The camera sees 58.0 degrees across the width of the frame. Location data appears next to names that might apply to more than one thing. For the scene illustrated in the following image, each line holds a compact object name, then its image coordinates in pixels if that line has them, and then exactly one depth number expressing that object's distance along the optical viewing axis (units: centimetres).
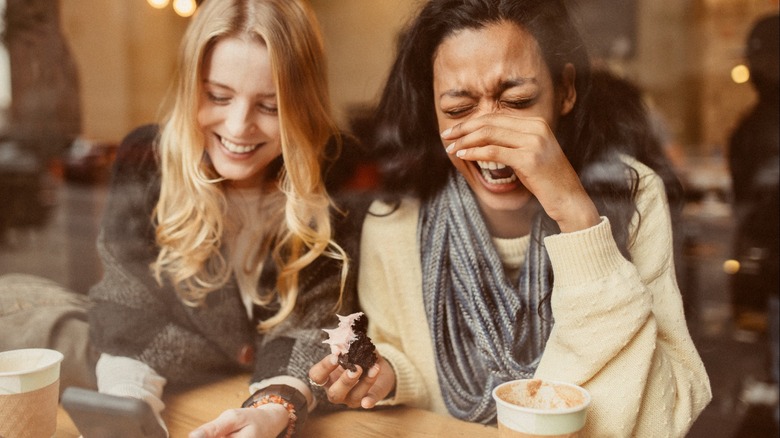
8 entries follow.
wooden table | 156
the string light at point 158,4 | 176
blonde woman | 161
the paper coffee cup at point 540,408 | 123
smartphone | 148
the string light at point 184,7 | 169
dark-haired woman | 142
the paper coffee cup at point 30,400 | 143
